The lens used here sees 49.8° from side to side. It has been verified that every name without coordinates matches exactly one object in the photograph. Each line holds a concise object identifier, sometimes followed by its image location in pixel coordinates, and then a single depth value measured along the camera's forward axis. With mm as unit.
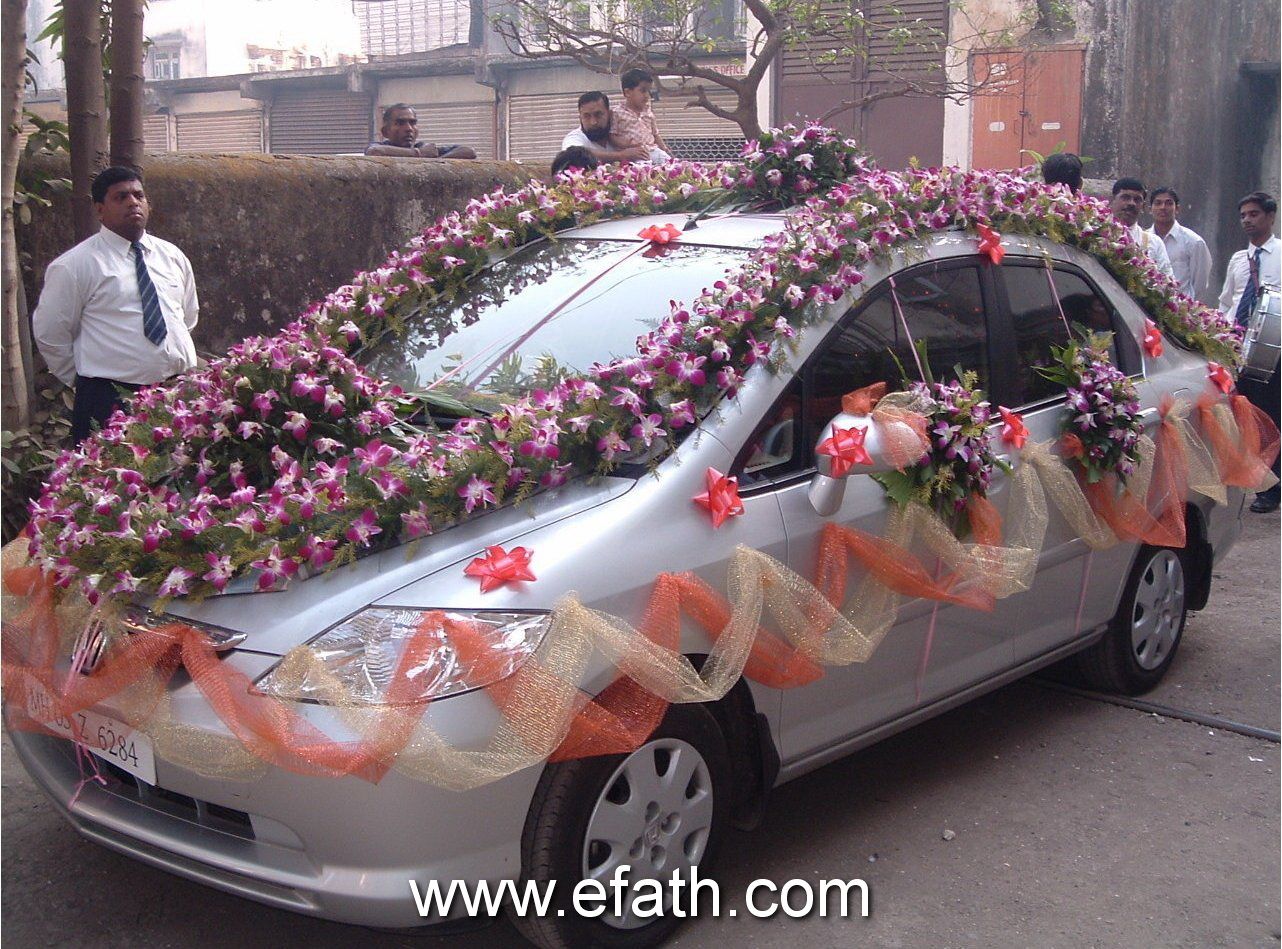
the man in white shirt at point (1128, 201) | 8320
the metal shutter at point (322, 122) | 21578
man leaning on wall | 8883
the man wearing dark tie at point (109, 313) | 5367
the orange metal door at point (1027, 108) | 14633
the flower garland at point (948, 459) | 3668
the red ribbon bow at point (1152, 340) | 4809
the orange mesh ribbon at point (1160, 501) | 4398
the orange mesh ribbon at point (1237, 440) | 4895
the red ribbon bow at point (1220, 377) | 5008
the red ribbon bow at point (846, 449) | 3297
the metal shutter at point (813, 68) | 15609
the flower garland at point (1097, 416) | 4262
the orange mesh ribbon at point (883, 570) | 3467
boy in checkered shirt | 8328
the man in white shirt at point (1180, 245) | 9219
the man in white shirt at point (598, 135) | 8164
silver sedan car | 2795
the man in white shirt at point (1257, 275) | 8023
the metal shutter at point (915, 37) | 14938
